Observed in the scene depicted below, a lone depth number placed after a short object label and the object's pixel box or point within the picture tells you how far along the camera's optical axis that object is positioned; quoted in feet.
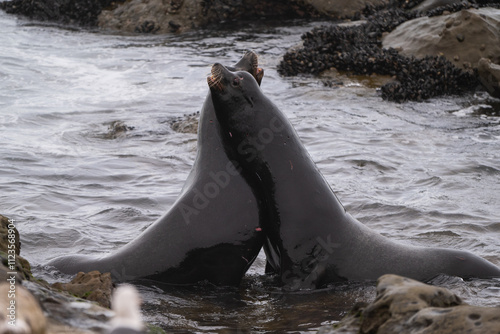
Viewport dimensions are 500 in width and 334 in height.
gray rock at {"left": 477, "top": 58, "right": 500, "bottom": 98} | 39.50
